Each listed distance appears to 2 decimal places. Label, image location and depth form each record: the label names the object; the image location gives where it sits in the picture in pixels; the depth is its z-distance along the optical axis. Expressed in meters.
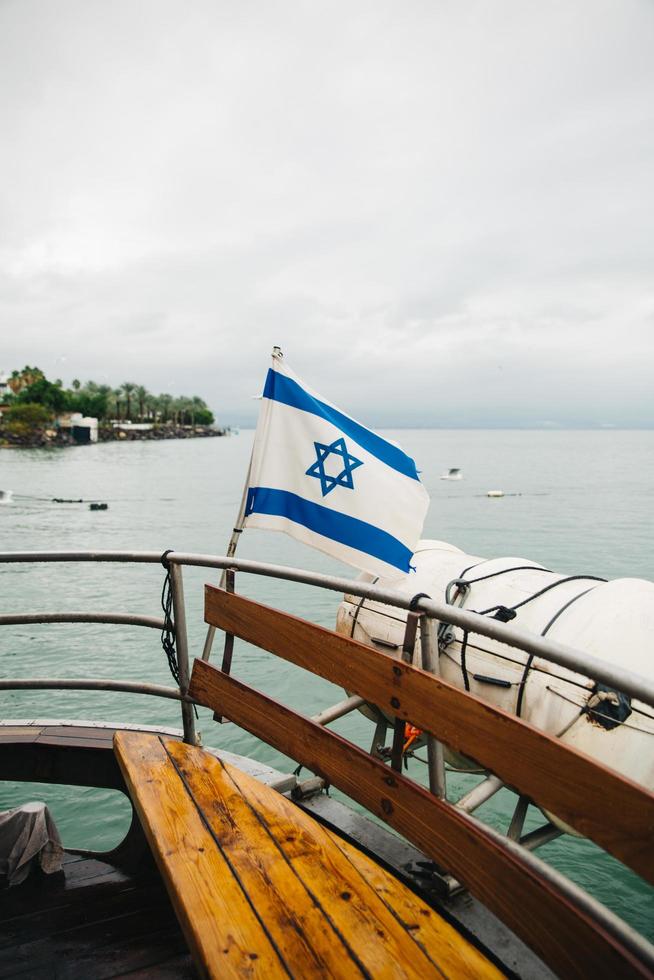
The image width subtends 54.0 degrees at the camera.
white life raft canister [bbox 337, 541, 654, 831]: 4.00
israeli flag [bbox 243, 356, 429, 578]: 4.37
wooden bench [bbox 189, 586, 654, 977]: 1.72
